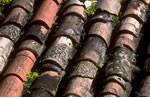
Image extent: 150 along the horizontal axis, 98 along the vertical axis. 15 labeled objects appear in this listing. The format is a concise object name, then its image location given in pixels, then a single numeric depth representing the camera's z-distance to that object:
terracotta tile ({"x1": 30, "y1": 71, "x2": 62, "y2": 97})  2.90
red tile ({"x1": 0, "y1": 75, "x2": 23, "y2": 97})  2.89
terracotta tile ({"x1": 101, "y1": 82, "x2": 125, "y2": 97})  2.98
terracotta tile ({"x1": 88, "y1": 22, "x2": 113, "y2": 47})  3.51
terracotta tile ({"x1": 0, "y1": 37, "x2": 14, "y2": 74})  3.22
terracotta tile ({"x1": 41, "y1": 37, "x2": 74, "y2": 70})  3.20
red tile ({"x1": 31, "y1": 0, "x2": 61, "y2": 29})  3.62
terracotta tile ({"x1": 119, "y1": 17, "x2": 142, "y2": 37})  3.62
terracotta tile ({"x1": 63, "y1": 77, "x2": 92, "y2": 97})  2.91
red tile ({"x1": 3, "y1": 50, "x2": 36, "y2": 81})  3.07
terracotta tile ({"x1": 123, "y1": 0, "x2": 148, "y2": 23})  3.80
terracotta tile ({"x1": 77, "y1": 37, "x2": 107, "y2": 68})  3.25
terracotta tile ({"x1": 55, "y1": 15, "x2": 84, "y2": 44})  3.49
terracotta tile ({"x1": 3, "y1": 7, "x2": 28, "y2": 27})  3.59
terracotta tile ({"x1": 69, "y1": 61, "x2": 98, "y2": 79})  3.10
